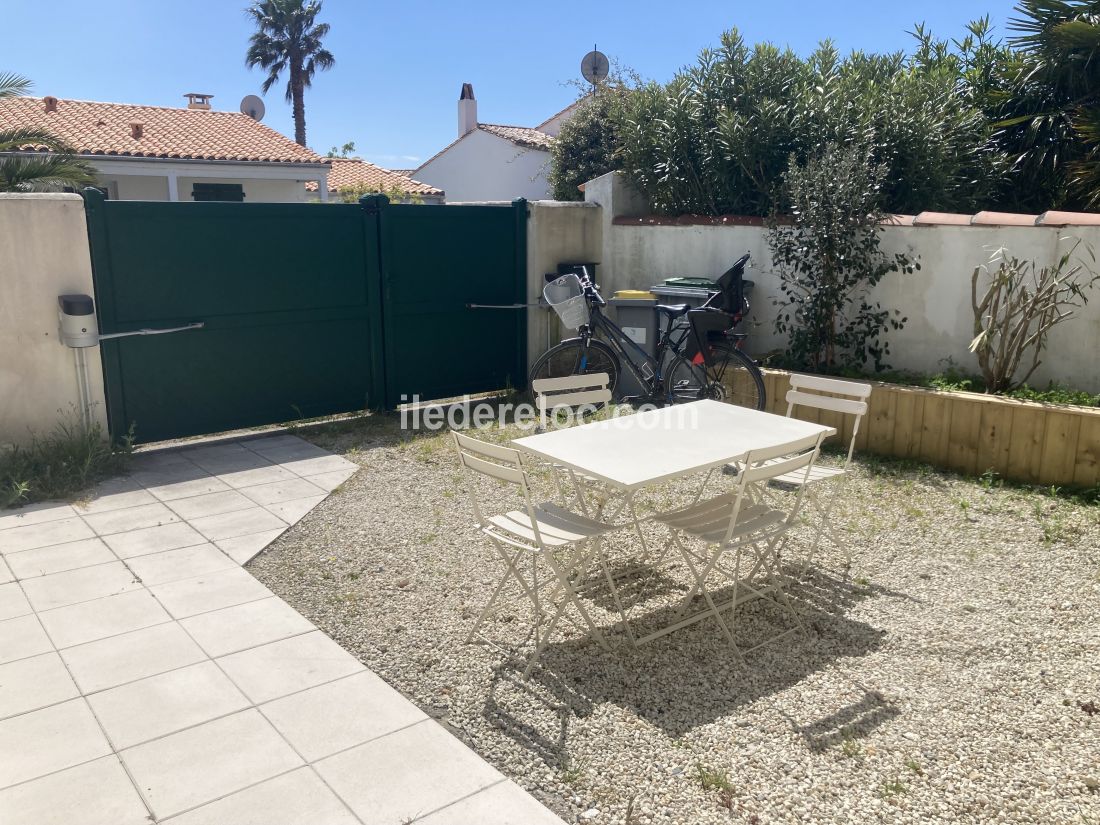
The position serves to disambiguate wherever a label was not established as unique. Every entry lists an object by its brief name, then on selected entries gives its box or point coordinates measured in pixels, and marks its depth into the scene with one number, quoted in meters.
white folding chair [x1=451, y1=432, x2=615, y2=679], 3.78
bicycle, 7.71
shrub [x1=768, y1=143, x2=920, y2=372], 7.45
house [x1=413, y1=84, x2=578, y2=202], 23.73
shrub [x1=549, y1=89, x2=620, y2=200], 13.48
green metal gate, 6.87
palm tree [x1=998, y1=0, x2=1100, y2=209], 9.04
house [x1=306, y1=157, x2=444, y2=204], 27.14
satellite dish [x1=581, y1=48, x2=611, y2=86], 14.08
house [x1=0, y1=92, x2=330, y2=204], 21.75
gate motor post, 6.32
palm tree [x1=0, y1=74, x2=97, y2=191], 10.56
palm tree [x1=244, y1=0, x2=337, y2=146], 42.69
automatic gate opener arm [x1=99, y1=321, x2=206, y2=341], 6.72
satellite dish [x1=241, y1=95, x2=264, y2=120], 31.28
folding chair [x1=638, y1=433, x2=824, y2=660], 3.96
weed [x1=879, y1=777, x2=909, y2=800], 2.97
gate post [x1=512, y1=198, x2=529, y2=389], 8.99
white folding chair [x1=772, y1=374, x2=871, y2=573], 4.84
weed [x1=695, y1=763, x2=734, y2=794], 3.02
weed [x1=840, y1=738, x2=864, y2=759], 3.19
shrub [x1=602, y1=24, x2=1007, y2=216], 8.47
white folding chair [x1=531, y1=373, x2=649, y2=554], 4.91
